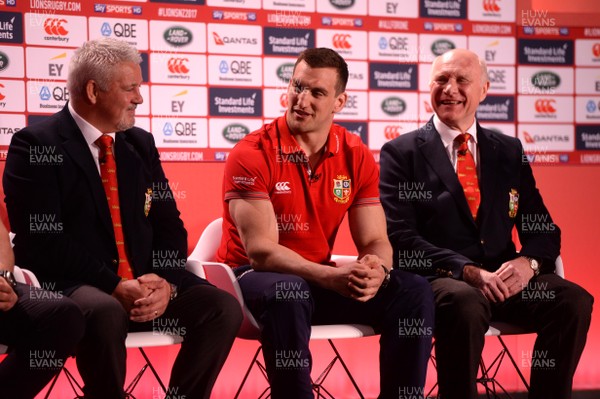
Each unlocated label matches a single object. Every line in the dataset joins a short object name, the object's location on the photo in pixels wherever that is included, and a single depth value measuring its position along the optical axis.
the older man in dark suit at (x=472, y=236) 6.62
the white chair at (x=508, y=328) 6.97
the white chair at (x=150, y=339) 6.01
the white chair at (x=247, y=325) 6.39
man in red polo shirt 6.02
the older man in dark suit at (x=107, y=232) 5.70
